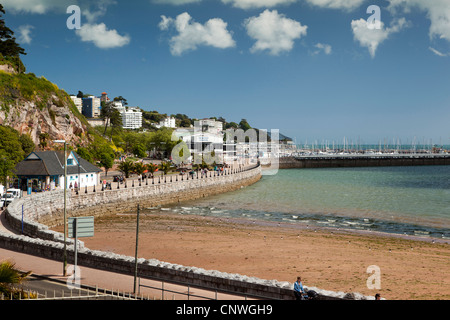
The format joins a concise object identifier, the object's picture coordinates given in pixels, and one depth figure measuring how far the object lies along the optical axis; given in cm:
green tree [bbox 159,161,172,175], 6969
